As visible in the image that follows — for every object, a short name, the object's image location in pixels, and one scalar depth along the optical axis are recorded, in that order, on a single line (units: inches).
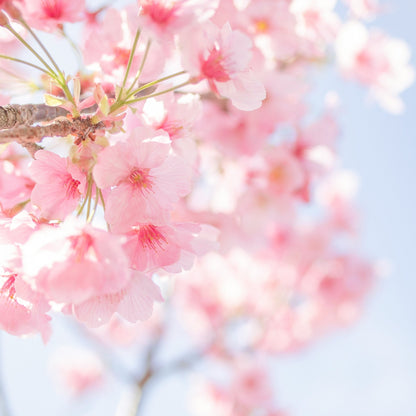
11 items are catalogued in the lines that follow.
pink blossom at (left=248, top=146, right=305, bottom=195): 38.2
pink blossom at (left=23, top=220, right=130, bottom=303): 23.5
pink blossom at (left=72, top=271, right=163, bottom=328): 24.5
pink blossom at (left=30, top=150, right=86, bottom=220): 24.4
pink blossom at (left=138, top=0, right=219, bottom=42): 24.0
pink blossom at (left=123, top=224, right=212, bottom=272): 24.6
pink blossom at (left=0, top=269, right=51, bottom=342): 24.6
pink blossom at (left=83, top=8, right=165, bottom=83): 26.1
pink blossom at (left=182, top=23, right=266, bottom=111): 24.8
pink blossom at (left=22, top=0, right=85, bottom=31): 24.8
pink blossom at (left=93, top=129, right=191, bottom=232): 24.2
